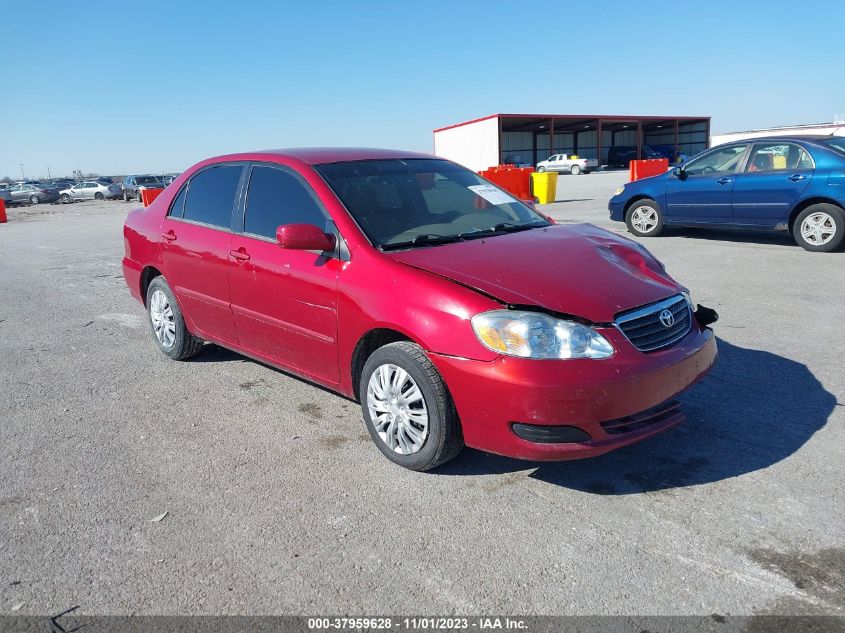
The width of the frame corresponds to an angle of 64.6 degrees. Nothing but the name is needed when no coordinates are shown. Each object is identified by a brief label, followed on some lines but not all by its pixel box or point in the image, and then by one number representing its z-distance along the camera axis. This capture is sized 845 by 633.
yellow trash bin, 19.67
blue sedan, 8.81
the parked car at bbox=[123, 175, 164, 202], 38.50
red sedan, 2.99
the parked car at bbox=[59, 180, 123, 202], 42.53
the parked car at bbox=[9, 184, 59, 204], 41.03
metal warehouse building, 50.69
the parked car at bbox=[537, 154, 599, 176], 45.44
